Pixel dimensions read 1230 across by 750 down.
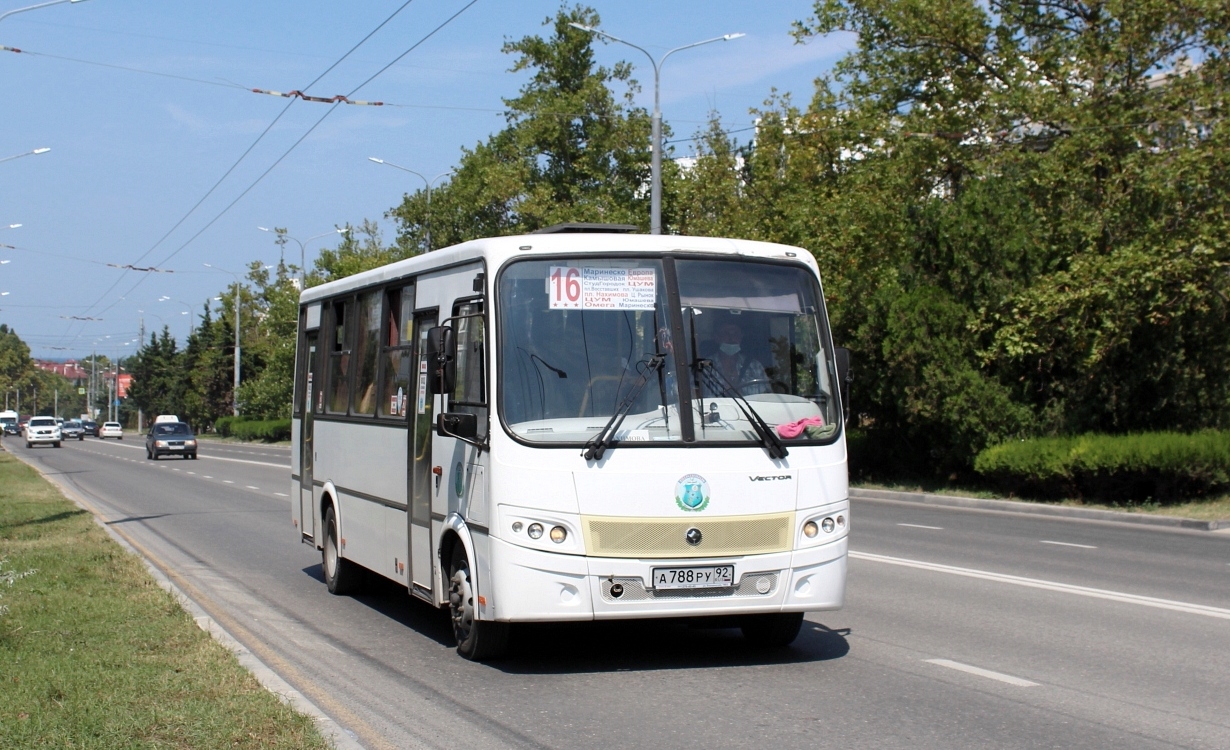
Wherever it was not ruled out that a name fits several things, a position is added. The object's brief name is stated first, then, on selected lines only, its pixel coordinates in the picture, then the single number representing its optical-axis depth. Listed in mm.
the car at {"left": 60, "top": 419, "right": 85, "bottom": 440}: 97288
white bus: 7531
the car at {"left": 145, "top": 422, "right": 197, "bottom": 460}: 51625
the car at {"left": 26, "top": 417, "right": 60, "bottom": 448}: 74250
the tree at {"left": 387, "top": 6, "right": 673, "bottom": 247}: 53156
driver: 8016
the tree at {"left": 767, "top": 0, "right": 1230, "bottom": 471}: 22469
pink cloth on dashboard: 8031
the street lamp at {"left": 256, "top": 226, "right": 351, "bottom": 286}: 73156
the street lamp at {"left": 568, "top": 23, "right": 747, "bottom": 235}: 27578
